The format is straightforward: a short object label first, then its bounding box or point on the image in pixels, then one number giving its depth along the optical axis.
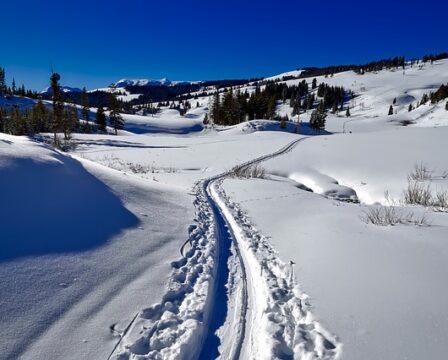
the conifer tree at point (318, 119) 75.38
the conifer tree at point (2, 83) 99.00
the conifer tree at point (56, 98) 40.91
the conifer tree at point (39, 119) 64.12
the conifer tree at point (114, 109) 66.85
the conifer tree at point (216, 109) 75.44
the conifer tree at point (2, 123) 63.33
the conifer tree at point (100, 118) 75.38
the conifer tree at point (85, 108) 80.38
